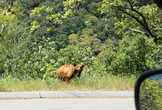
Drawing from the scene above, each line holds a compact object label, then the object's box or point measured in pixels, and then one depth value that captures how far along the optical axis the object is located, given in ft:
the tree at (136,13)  96.02
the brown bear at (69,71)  61.07
